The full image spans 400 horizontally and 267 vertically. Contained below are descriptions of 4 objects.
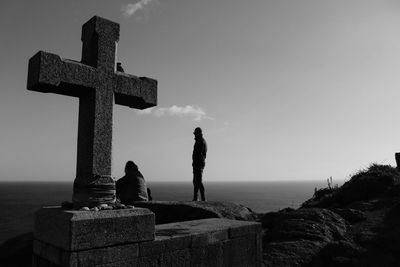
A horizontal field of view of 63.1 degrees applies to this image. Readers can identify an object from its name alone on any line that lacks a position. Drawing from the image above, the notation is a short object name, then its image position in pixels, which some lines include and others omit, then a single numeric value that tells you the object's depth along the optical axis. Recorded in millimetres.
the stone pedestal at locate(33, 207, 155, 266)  3328
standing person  10031
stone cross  3711
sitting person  8516
